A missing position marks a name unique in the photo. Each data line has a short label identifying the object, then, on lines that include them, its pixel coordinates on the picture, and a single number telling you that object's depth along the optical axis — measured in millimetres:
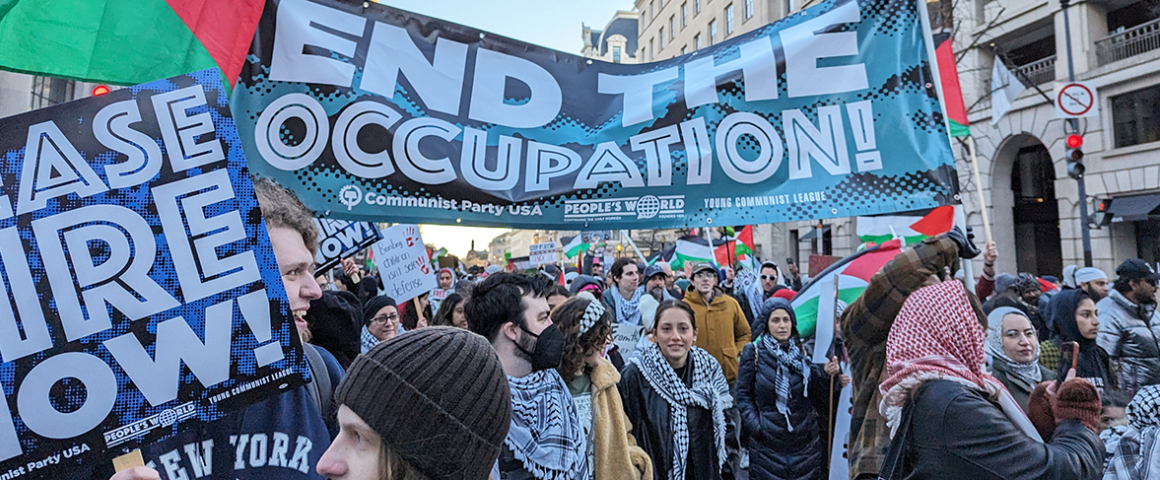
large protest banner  2979
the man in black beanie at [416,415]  1222
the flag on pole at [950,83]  4211
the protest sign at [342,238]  5840
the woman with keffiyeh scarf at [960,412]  2010
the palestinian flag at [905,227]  6280
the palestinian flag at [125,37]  2234
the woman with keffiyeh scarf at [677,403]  3613
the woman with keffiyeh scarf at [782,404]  4473
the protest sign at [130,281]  1293
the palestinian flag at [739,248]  13477
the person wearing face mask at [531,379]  2658
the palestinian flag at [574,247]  20500
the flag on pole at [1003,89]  9591
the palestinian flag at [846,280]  4855
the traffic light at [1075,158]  11758
